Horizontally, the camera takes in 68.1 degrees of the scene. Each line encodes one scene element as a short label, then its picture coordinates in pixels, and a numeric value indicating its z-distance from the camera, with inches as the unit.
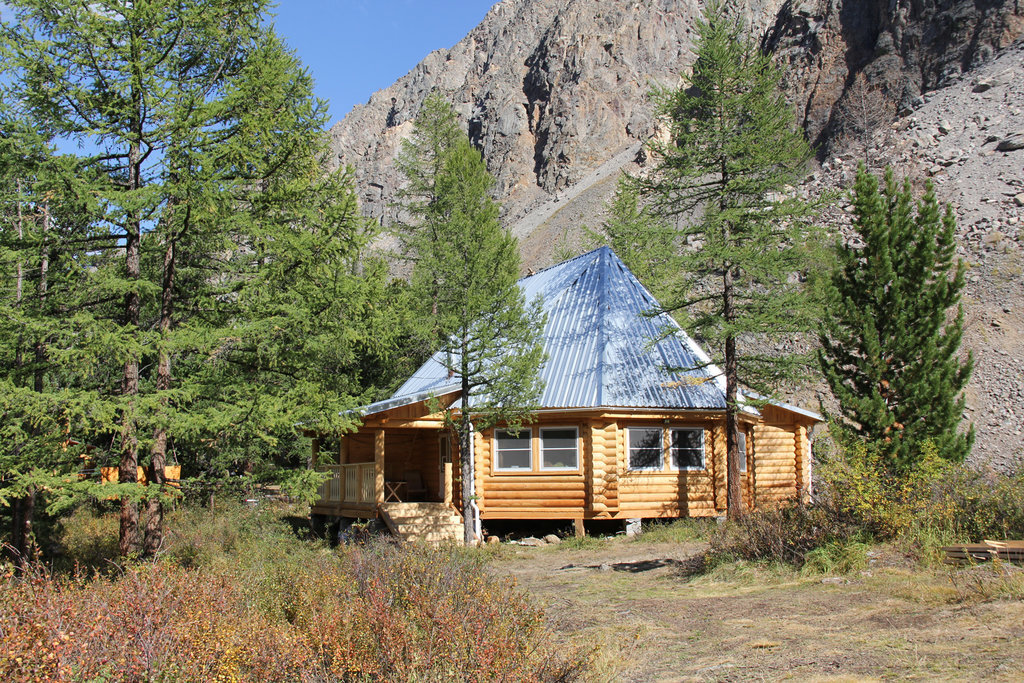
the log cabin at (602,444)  657.6
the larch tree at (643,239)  637.3
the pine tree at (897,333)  599.2
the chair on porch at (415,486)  796.0
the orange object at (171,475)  408.9
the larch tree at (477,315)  601.3
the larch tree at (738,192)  619.2
